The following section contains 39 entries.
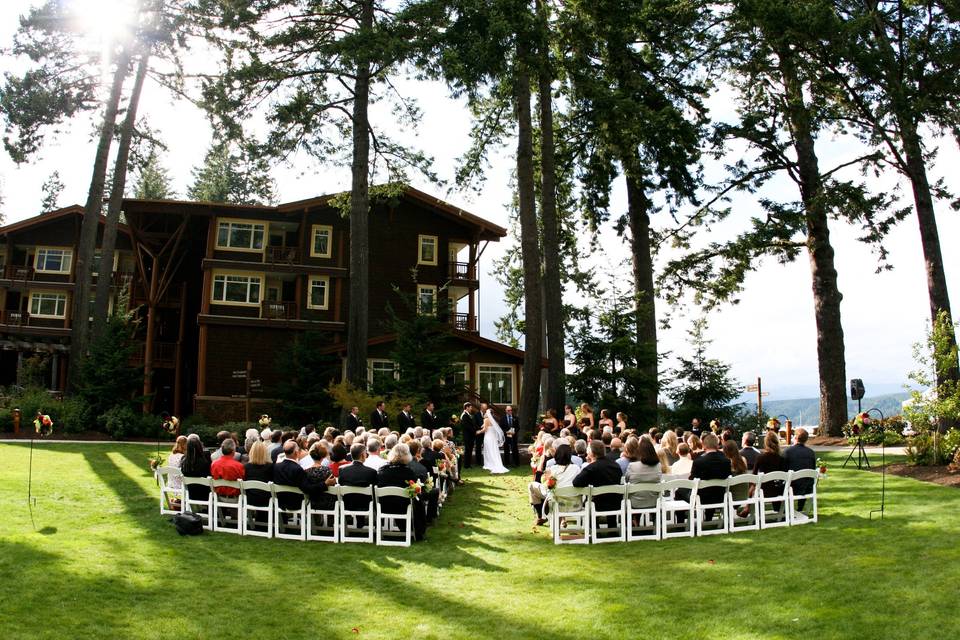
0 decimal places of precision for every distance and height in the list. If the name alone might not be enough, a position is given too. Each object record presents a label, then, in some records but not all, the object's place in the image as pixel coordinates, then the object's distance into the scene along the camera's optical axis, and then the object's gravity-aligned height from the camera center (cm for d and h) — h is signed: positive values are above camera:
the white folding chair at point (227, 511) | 1067 -97
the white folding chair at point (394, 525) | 1005 -109
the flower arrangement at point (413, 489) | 996 -59
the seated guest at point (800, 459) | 1142 -25
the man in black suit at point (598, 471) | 1024 -38
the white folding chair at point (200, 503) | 1080 -84
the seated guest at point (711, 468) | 1056 -35
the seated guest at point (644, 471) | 1057 -39
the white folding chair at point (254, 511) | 1028 -97
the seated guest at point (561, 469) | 1091 -39
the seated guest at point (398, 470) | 1028 -38
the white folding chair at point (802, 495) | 1077 -72
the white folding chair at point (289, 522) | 1031 -106
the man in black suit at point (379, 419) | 1975 +48
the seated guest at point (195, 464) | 1120 -35
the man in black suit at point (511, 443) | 1980 -8
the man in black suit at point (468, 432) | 1953 +17
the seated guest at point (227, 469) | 1087 -40
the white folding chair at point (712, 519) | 1037 -97
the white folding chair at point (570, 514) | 1030 -92
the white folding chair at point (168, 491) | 1145 -74
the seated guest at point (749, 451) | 1199 -15
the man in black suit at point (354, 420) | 2132 +49
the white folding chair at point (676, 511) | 1018 -90
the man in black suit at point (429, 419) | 1976 +48
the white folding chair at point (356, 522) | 1006 -107
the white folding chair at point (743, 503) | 1035 -80
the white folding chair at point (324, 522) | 1033 -109
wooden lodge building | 3375 +679
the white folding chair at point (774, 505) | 1047 -87
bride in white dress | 1911 -22
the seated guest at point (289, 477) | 1030 -47
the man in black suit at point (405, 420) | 1953 +45
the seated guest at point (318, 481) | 1018 -53
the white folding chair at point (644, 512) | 1002 -89
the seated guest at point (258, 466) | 1072 -35
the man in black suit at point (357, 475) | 1029 -45
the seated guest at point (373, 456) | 1153 -24
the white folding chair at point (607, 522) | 996 -105
